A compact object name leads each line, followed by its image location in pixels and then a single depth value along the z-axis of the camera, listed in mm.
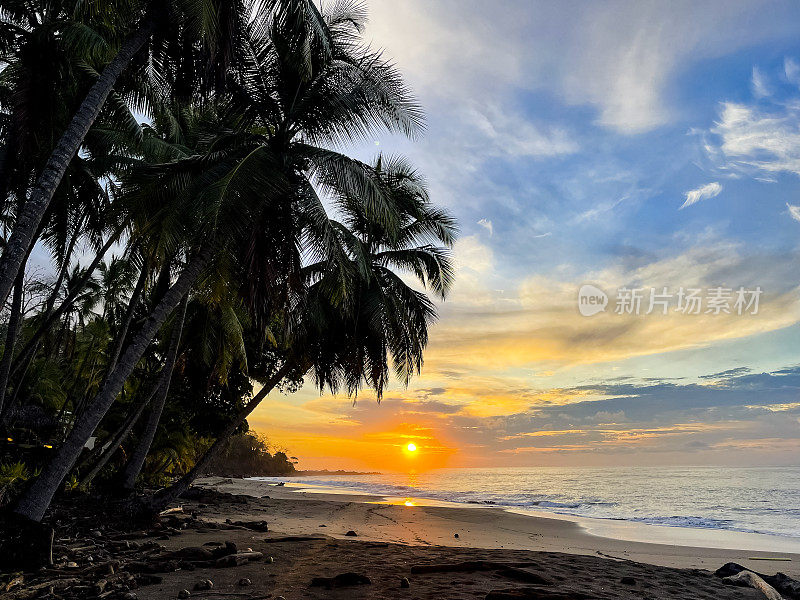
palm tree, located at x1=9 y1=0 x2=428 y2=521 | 8711
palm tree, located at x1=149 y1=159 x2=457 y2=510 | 14492
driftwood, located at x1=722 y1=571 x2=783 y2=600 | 6633
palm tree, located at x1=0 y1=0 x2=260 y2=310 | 7078
